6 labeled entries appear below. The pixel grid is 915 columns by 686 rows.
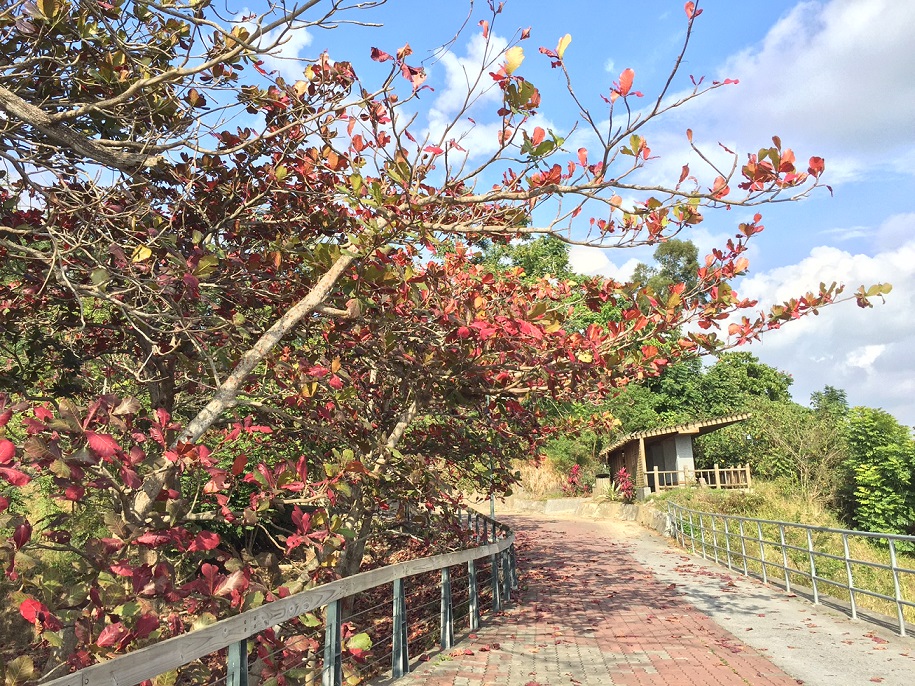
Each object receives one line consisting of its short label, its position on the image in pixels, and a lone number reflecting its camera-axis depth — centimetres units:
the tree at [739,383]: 4338
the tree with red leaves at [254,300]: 373
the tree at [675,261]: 5469
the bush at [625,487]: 3256
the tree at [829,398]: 5888
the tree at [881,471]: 2636
